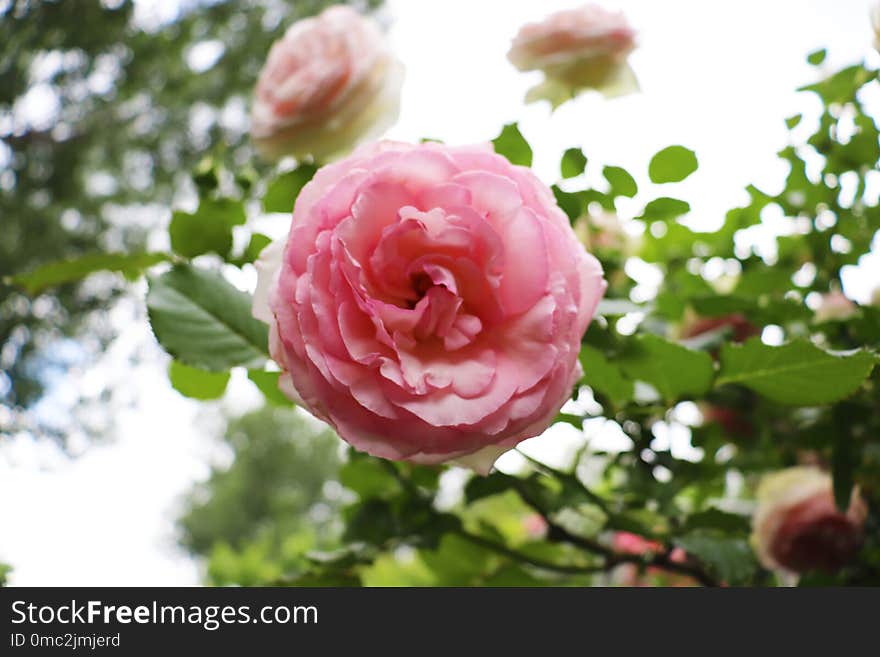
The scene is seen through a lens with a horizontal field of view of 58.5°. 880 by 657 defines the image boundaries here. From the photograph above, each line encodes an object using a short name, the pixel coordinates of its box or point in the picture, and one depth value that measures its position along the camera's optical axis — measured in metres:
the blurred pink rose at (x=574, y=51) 0.43
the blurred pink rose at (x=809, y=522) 0.53
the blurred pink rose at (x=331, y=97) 0.41
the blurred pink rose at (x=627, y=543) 0.67
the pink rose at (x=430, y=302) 0.23
